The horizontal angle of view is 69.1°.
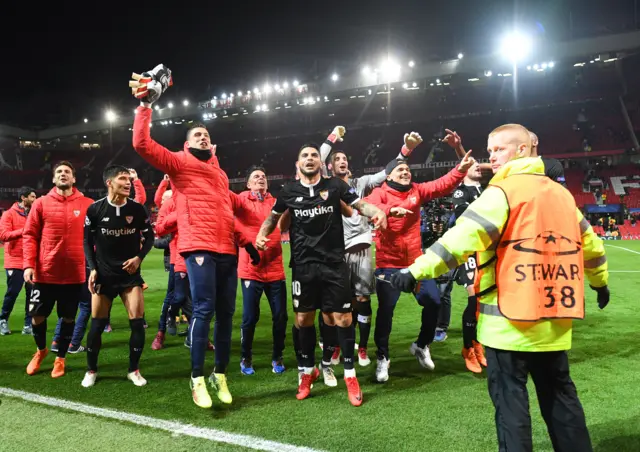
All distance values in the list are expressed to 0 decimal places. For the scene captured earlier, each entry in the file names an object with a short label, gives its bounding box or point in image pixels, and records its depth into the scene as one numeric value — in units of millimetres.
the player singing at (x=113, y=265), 4602
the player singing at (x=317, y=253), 4094
